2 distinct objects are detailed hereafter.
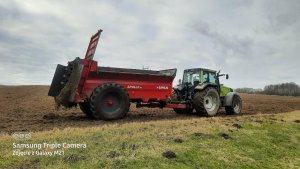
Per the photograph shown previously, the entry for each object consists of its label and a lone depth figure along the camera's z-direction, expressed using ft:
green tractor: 35.08
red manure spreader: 28.16
